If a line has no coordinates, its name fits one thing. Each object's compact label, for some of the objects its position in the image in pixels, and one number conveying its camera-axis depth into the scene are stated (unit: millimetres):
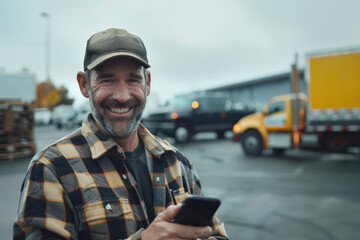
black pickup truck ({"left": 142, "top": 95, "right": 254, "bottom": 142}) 14969
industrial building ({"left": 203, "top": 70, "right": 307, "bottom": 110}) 35969
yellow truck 10453
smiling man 1377
